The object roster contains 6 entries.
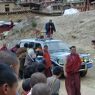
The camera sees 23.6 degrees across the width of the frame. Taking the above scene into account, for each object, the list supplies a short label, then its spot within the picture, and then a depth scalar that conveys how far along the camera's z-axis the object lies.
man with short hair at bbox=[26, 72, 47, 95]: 2.76
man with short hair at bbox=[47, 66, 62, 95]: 3.75
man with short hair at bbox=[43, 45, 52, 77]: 7.82
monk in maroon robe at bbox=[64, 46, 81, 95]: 6.27
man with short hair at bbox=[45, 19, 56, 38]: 14.72
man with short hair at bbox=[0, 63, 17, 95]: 1.51
